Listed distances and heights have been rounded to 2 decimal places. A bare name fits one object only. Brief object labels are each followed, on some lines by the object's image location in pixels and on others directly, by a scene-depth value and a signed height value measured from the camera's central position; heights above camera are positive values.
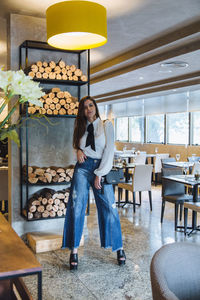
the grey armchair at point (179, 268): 1.36 -0.53
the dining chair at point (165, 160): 8.25 -0.47
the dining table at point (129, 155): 10.05 -0.44
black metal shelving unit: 4.08 +0.75
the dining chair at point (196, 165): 7.23 -0.52
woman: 3.59 -0.49
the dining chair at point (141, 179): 6.28 -0.71
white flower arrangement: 1.49 +0.24
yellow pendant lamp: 2.78 +1.03
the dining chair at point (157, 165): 10.08 -0.72
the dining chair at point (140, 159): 9.80 -0.52
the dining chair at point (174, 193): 5.28 -0.85
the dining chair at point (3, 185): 5.23 -0.69
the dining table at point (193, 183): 4.89 -0.60
